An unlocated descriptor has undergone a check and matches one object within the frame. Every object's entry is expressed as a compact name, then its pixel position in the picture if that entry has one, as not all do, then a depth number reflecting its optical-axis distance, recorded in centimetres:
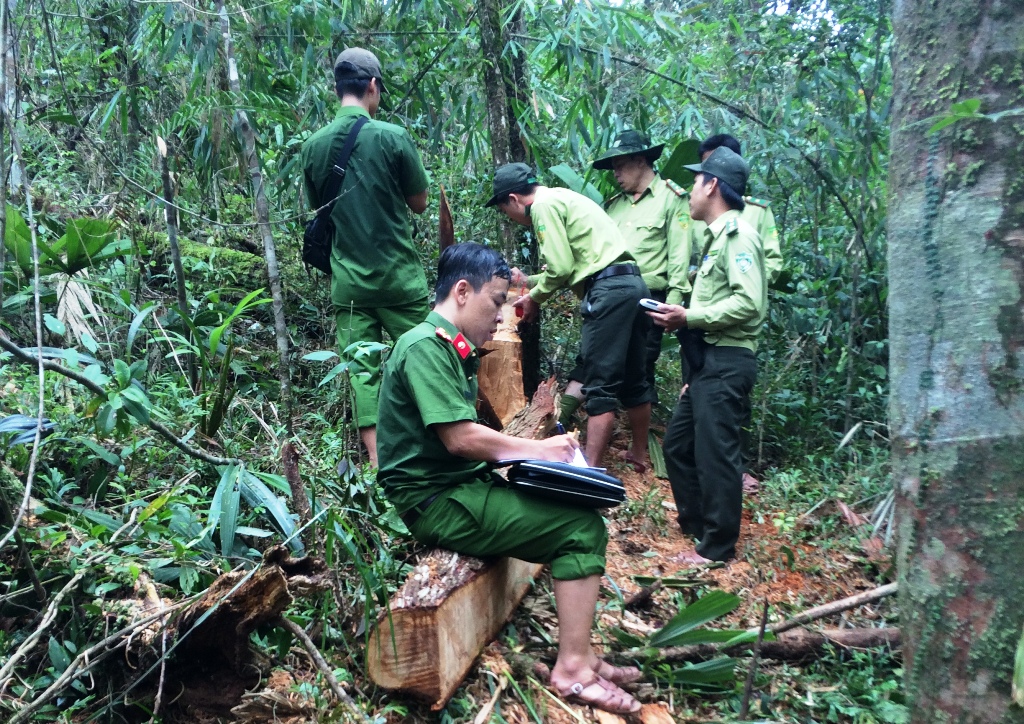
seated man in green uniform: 286
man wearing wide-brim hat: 539
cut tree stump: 516
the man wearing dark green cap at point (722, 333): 419
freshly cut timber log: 259
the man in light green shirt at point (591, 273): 477
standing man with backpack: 438
